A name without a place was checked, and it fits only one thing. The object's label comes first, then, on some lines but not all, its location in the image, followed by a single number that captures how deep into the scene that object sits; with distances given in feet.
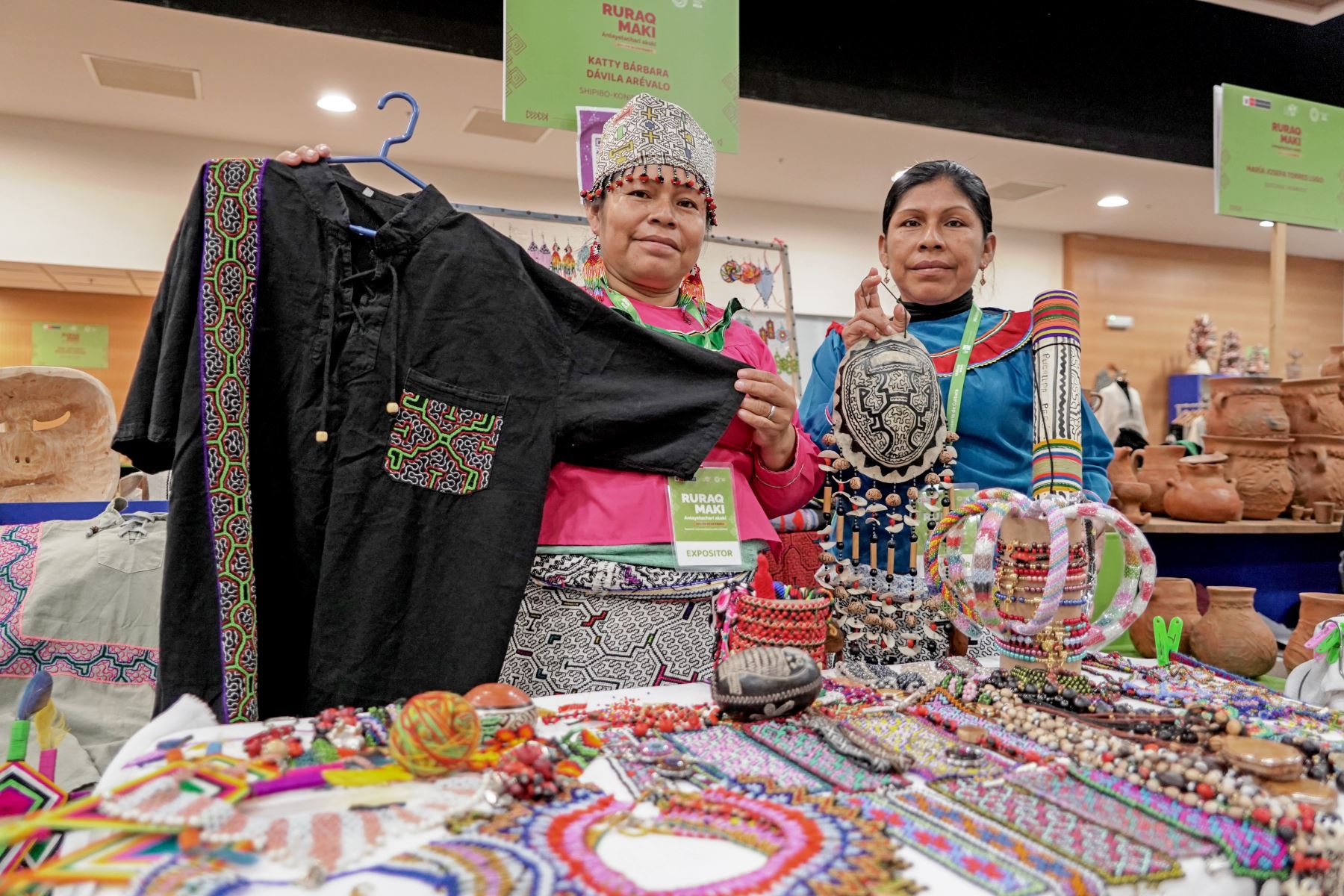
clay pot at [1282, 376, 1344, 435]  12.55
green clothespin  5.44
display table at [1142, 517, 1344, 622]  11.98
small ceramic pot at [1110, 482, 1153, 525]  11.55
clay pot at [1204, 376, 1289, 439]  12.33
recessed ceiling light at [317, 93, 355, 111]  17.93
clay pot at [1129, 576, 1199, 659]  9.30
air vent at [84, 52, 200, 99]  16.43
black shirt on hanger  4.73
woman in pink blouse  4.89
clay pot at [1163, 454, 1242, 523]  11.50
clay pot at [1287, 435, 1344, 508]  12.46
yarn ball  3.07
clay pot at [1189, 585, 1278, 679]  8.96
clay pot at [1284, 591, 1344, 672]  7.29
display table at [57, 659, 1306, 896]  2.44
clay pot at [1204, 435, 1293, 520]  12.32
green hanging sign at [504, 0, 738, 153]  7.50
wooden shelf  11.33
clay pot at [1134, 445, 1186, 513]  12.01
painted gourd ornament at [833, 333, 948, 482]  5.30
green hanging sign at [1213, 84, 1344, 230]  11.31
